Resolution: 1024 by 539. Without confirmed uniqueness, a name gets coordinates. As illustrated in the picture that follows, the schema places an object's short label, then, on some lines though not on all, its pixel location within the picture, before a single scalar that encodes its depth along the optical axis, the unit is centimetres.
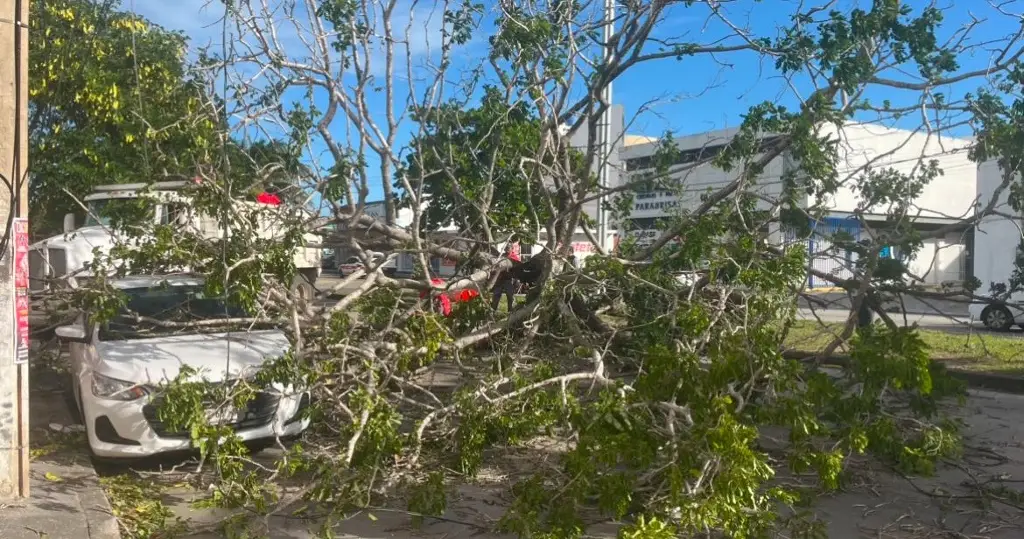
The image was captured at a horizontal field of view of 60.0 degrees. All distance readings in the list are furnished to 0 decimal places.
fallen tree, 527
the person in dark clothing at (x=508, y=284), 916
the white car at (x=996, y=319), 1852
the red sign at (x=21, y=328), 561
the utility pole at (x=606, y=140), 834
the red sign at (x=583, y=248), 1029
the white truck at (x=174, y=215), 719
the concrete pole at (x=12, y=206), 559
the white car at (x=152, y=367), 662
